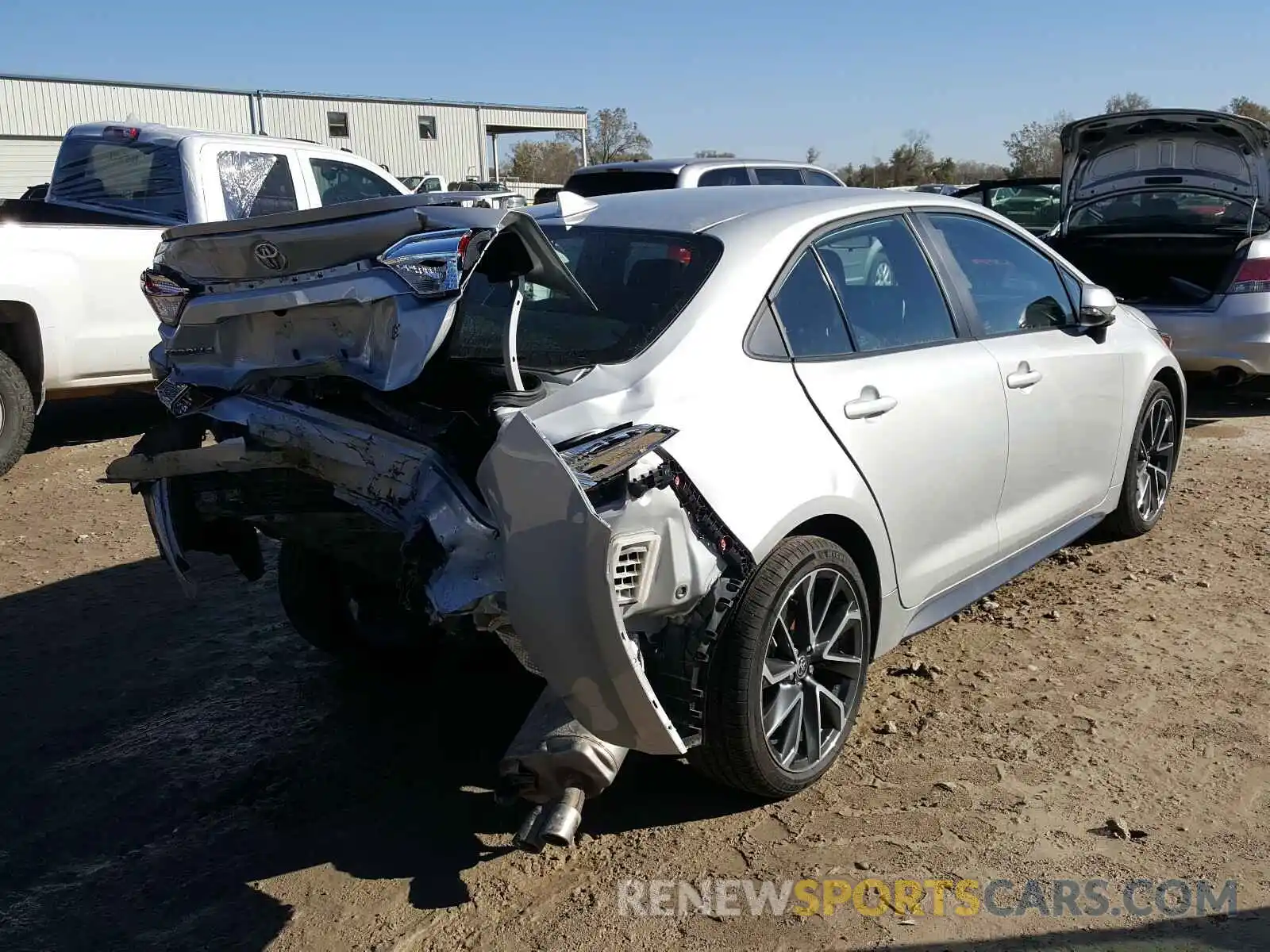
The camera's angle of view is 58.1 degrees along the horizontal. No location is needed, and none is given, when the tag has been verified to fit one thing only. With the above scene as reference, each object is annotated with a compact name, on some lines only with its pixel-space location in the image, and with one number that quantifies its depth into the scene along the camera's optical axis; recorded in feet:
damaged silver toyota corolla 8.97
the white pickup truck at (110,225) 23.56
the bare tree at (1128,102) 171.83
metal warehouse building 94.12
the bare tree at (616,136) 199.11
